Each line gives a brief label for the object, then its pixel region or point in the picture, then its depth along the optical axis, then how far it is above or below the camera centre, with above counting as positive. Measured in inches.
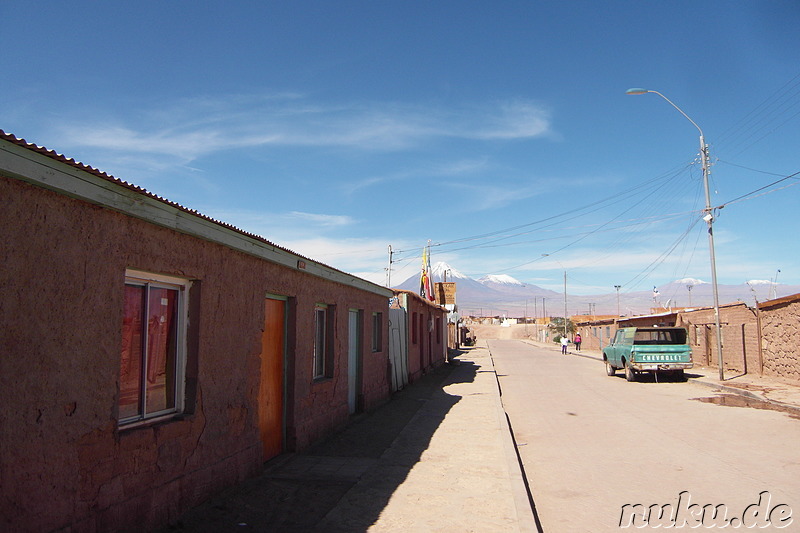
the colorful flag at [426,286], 1342.4 +92.7
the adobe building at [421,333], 776.9 -10.6
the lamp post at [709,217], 798.7 +151.4
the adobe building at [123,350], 150.9 -8.1
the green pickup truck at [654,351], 824.3 -37.8
